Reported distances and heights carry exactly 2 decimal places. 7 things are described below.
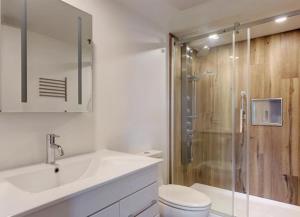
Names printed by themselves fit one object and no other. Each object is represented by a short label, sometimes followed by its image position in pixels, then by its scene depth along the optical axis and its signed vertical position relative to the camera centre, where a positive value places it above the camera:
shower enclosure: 2.45 -0.06
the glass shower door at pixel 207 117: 2.56 -0.10
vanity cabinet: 0.77 -0.41
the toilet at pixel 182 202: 1.58 -0.75
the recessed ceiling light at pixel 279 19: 1.92 +0.86
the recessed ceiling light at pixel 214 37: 2.38 +0.86
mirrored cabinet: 1.10 +0.32
